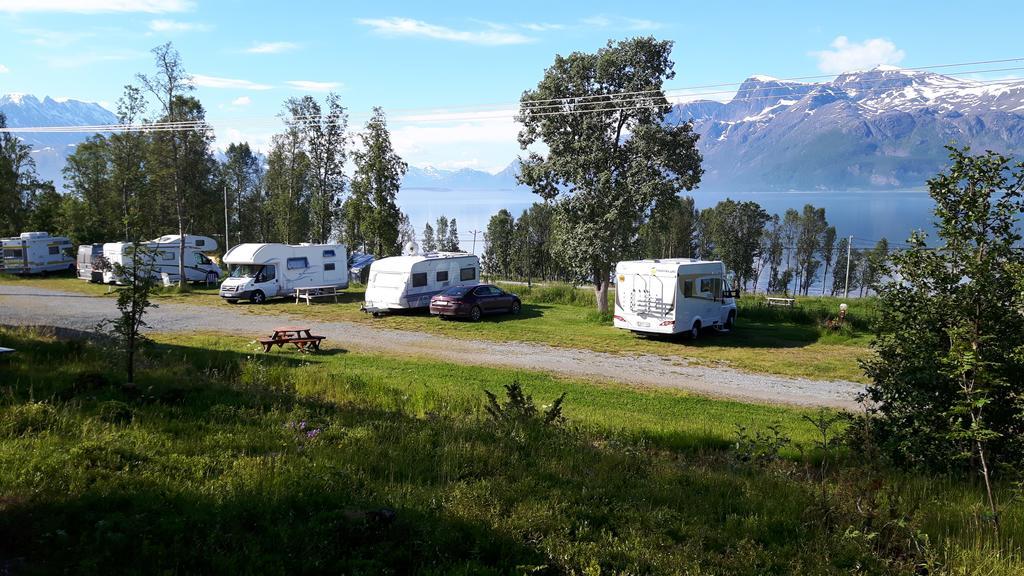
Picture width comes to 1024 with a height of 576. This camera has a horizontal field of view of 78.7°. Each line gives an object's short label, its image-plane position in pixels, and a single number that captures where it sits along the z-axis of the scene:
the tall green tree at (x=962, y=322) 5.95
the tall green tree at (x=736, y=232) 82.69
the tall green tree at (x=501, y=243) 81.56
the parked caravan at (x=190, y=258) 33.62
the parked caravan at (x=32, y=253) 37.12
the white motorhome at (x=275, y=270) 28.14
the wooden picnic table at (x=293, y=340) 16.81
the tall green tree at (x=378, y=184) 35.75
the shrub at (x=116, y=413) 6.87
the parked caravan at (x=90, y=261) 34.44
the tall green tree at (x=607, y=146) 25.00
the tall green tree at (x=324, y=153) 42.50
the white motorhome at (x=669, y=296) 20.27
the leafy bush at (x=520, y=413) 8.09
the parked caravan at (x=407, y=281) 24.94
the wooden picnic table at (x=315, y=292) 28.81
